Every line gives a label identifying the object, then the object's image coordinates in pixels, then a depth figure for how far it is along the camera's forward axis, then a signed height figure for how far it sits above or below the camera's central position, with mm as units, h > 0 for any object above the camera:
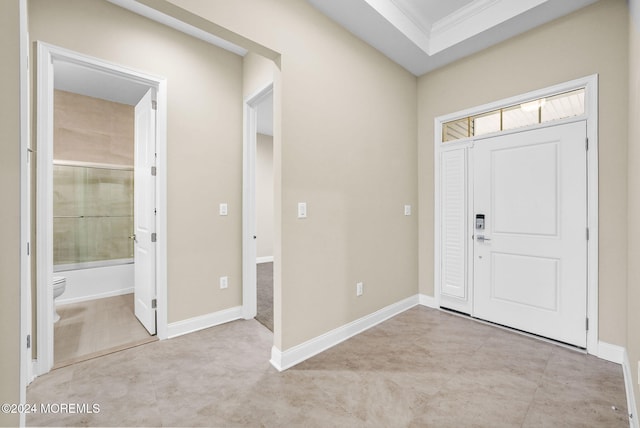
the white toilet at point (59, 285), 2791 -748
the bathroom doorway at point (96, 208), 2096 +56
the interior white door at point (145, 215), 2689 -25
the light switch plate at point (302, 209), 2281 +23
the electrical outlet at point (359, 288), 2775 -779
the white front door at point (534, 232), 2381 -192
